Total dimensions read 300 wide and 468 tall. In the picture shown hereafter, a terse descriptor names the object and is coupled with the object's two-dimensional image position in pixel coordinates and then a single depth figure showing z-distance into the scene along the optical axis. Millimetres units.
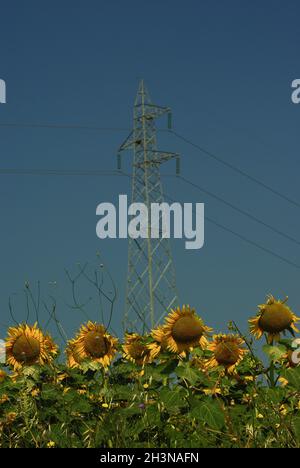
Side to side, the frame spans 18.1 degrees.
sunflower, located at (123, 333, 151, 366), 9242
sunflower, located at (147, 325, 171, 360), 8602
